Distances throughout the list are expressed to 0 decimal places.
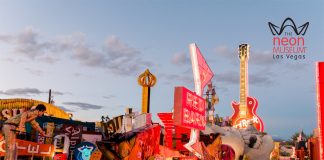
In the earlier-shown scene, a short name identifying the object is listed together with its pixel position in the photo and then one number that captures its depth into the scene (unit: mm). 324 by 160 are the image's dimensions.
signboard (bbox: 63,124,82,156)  22188
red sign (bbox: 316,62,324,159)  12602
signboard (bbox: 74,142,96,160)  15789
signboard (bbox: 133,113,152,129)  21586
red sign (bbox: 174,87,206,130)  15399
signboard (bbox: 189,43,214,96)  17922
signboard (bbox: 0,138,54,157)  14188
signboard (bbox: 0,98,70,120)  26000
